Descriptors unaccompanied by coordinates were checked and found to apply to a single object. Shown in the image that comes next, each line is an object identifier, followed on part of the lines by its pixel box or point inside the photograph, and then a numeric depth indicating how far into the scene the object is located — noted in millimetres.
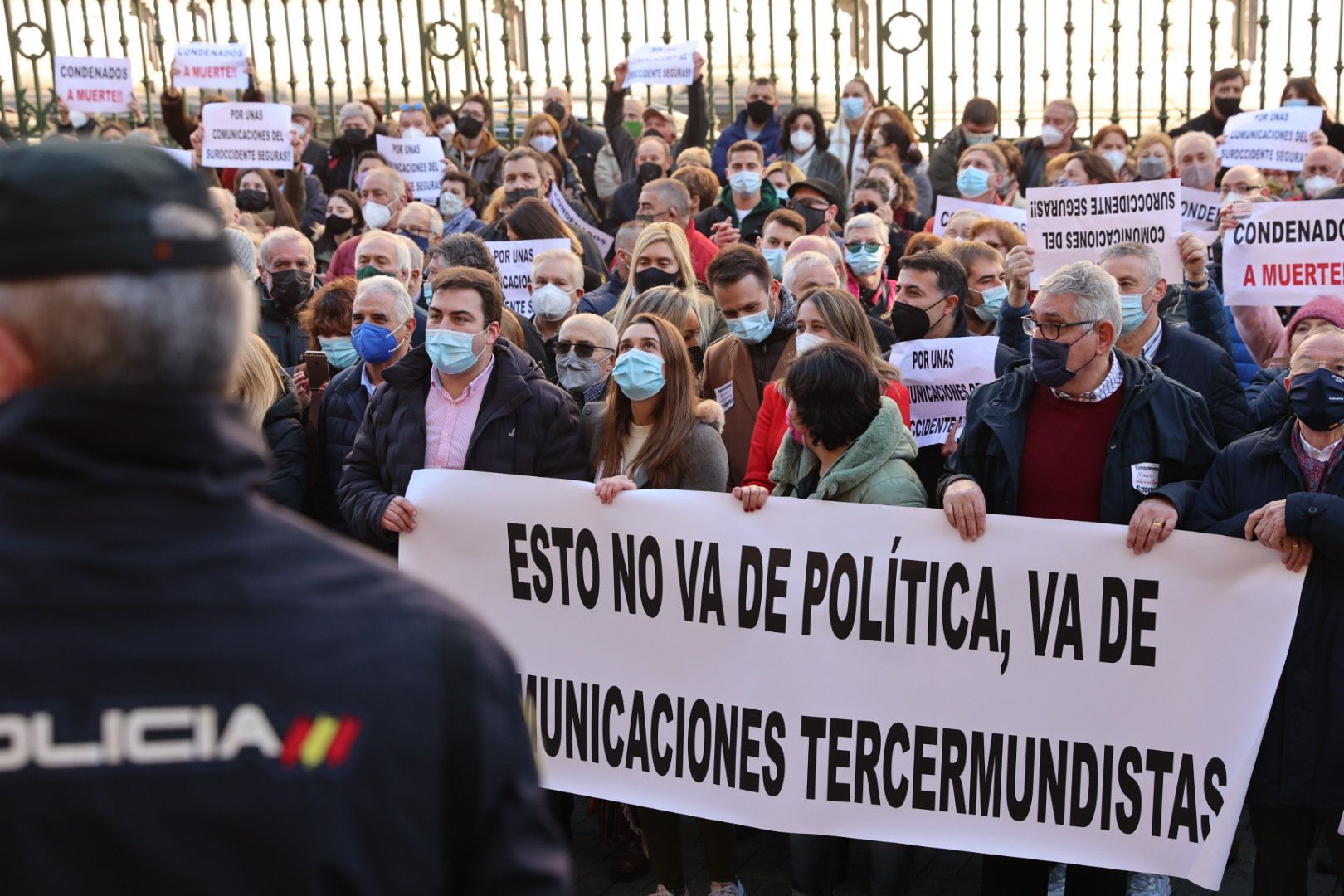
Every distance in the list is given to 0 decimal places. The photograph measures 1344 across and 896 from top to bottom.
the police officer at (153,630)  1348
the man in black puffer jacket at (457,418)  5207
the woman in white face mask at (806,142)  11625
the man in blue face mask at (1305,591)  4094
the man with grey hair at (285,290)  7609
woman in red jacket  5270
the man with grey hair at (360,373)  5758
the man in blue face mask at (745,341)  5965
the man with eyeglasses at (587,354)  5973
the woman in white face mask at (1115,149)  10914
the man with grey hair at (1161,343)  5113
